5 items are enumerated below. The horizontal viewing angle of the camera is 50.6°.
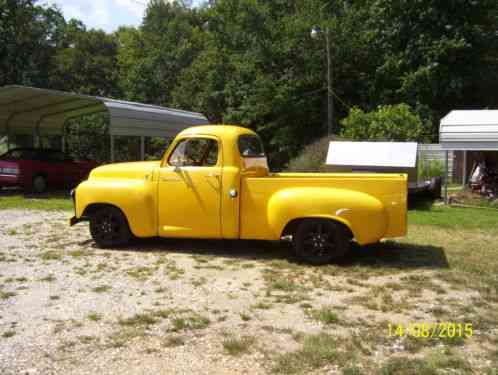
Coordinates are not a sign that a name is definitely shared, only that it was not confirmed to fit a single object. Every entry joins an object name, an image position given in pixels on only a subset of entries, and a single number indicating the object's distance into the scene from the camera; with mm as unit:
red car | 16266
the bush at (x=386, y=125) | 19125
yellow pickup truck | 7117
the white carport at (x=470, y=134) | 13906
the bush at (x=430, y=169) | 18844
